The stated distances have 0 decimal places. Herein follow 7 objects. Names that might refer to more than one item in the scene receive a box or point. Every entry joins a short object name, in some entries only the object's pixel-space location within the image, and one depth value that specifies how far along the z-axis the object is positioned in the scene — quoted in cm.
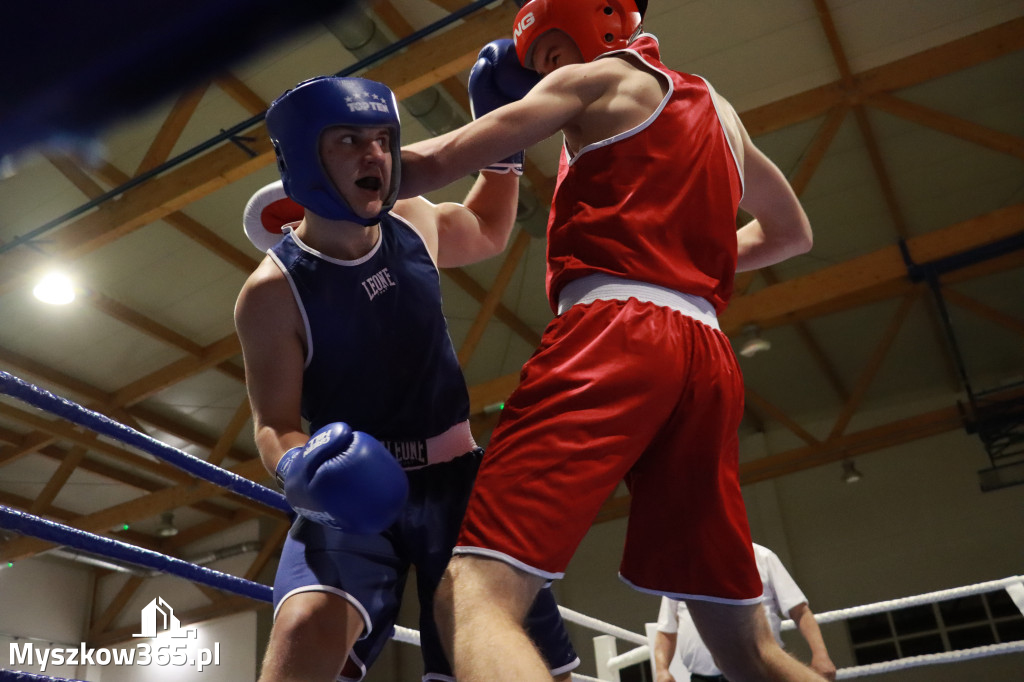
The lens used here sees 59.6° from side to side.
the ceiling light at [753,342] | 765
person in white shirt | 349
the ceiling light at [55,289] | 618
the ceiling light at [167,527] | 1125
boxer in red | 121
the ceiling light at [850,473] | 958
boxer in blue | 132
